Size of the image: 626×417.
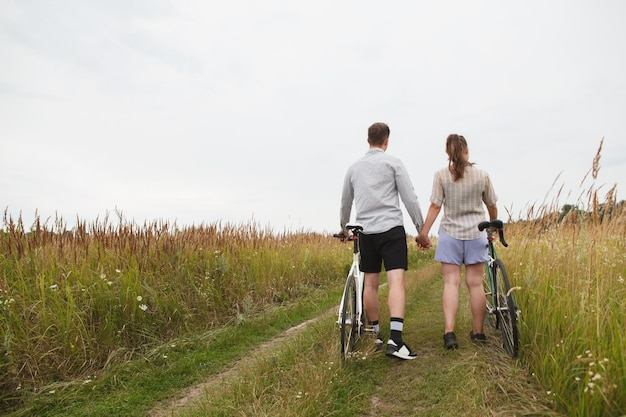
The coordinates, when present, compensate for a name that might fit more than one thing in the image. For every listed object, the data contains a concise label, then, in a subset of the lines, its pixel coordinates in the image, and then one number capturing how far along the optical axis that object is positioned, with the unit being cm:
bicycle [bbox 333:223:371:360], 473
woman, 494
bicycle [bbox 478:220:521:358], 439
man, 484
